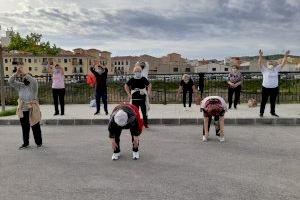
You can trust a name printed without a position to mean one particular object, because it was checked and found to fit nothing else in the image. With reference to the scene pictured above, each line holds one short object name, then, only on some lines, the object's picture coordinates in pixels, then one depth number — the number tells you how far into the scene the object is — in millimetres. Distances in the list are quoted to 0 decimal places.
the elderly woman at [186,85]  13594
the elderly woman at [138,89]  9989
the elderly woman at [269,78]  11594
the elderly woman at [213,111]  8797
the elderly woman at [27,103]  8523
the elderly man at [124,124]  6996
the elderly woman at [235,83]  13906
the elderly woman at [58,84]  12727
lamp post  13716
